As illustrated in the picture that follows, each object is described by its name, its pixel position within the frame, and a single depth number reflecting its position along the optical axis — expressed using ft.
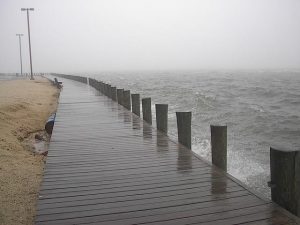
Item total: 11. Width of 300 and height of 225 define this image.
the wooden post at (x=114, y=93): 41.14
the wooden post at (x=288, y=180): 10.13
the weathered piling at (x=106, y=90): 47.08
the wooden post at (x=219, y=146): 14.17
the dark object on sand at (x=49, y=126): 29.60
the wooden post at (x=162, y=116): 22.03
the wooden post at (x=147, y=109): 26.19
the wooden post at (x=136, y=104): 30.11
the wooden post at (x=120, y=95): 35.93
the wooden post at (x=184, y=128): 18.20
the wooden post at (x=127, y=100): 34.21
